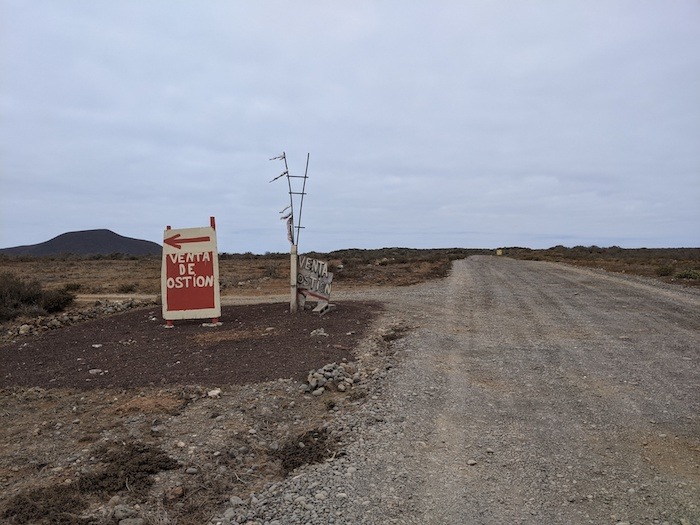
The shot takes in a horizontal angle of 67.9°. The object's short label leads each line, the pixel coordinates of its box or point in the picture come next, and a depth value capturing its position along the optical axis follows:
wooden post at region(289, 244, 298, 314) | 11.75
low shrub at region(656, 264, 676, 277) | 24.46
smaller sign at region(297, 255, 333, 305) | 11.91
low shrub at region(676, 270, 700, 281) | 21.90
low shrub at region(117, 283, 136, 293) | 22.15
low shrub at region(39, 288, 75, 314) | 15.75
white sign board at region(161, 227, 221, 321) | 11.35
